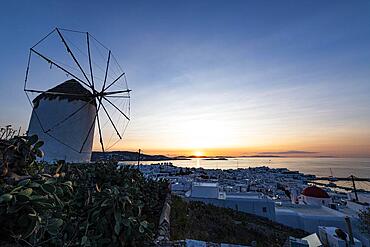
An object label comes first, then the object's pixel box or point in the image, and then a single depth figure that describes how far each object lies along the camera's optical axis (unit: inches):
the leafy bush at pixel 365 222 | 503.3
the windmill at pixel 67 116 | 496.1
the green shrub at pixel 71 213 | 84.4
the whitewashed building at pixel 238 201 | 658.8
